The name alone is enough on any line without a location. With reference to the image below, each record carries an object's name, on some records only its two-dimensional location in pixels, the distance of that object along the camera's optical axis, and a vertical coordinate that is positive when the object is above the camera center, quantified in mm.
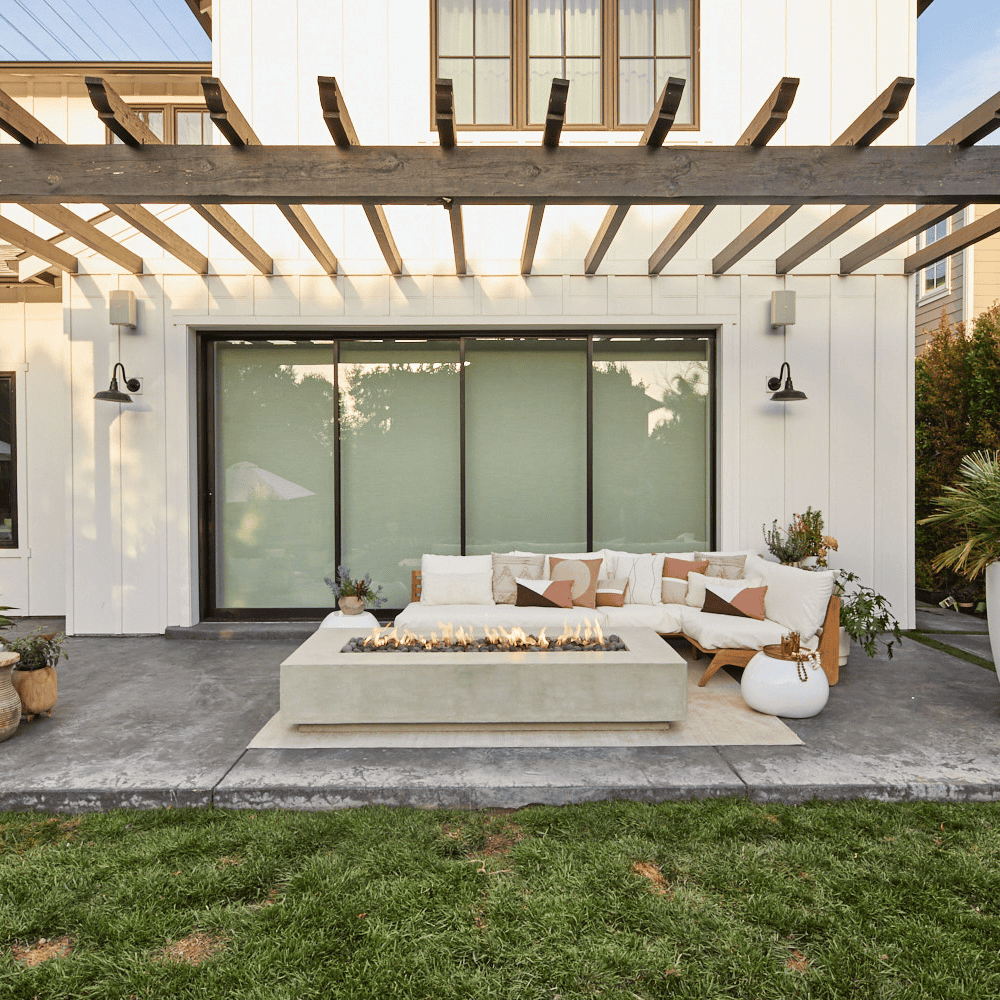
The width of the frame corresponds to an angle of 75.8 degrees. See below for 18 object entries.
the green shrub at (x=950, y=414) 7008 +765
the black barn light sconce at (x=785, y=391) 5520 +785
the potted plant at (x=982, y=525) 3697 -262
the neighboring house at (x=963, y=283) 8500 +2716
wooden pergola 3312 +1640
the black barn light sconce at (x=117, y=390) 5363 +790
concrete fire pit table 3357 -1105
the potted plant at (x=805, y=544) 5410 -541
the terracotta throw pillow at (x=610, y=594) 5082 -902
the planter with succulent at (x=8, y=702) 3324 -1147
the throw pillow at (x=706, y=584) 4758 -787
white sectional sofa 4199 -985
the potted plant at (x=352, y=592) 5363 -959
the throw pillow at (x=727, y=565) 5184 -684
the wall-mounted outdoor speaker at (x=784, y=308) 5688 +1534
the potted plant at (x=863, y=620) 4430 -973
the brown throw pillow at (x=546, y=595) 4973 -882
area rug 3273 -1337
